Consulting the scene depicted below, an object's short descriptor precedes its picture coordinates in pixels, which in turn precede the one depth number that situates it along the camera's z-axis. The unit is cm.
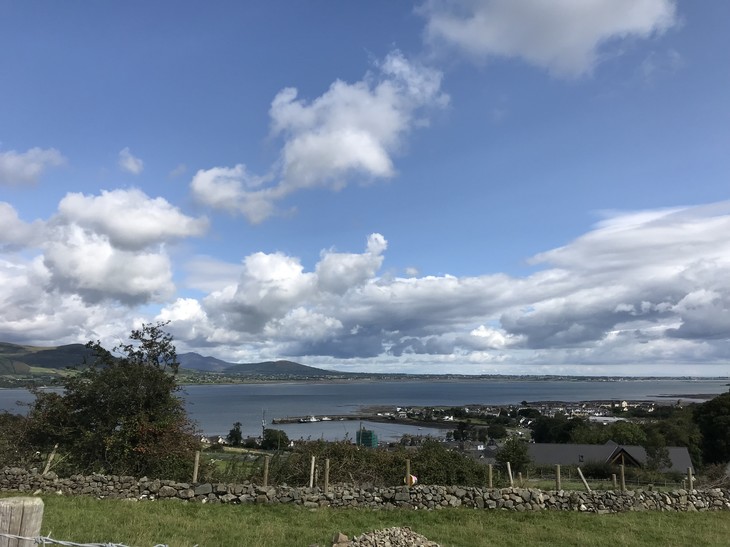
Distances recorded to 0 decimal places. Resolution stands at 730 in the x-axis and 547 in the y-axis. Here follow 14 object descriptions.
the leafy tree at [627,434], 6012
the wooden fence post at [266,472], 1551
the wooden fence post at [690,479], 1701
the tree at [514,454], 3542
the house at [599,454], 4362
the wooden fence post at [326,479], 1483
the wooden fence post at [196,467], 1518
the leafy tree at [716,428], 4922
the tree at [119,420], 1695
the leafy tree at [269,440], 4114
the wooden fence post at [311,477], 1590
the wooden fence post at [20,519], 275
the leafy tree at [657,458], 4141
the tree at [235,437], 4459
